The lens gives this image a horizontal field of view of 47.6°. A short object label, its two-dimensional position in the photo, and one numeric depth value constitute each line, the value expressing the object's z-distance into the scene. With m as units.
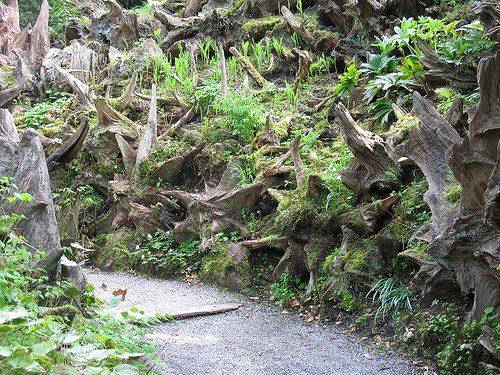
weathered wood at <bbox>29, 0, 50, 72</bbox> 13.07
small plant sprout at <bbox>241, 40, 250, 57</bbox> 10.81
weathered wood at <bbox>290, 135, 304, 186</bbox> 6.82
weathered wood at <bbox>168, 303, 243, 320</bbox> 5.66
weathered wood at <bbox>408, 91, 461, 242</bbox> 4.98
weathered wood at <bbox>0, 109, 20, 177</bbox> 4.86
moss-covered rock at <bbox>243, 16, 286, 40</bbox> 11.62
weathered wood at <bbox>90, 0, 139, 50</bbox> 13.55
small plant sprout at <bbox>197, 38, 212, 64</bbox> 11.47
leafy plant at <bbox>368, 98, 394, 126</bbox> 7.07
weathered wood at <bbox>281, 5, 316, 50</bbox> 10.62
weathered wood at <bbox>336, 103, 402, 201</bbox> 5.82
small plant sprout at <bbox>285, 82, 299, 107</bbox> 9.20
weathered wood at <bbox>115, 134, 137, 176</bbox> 8.96
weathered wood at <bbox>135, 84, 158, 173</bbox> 8.87
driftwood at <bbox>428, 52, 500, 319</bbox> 3.96
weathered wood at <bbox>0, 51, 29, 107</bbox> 10.56
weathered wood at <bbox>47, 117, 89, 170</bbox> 8.15
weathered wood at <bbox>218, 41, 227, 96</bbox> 9.65
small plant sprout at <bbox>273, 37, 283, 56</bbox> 10.72
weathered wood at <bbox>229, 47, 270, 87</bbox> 10.16
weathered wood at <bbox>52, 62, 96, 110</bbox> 10.72
